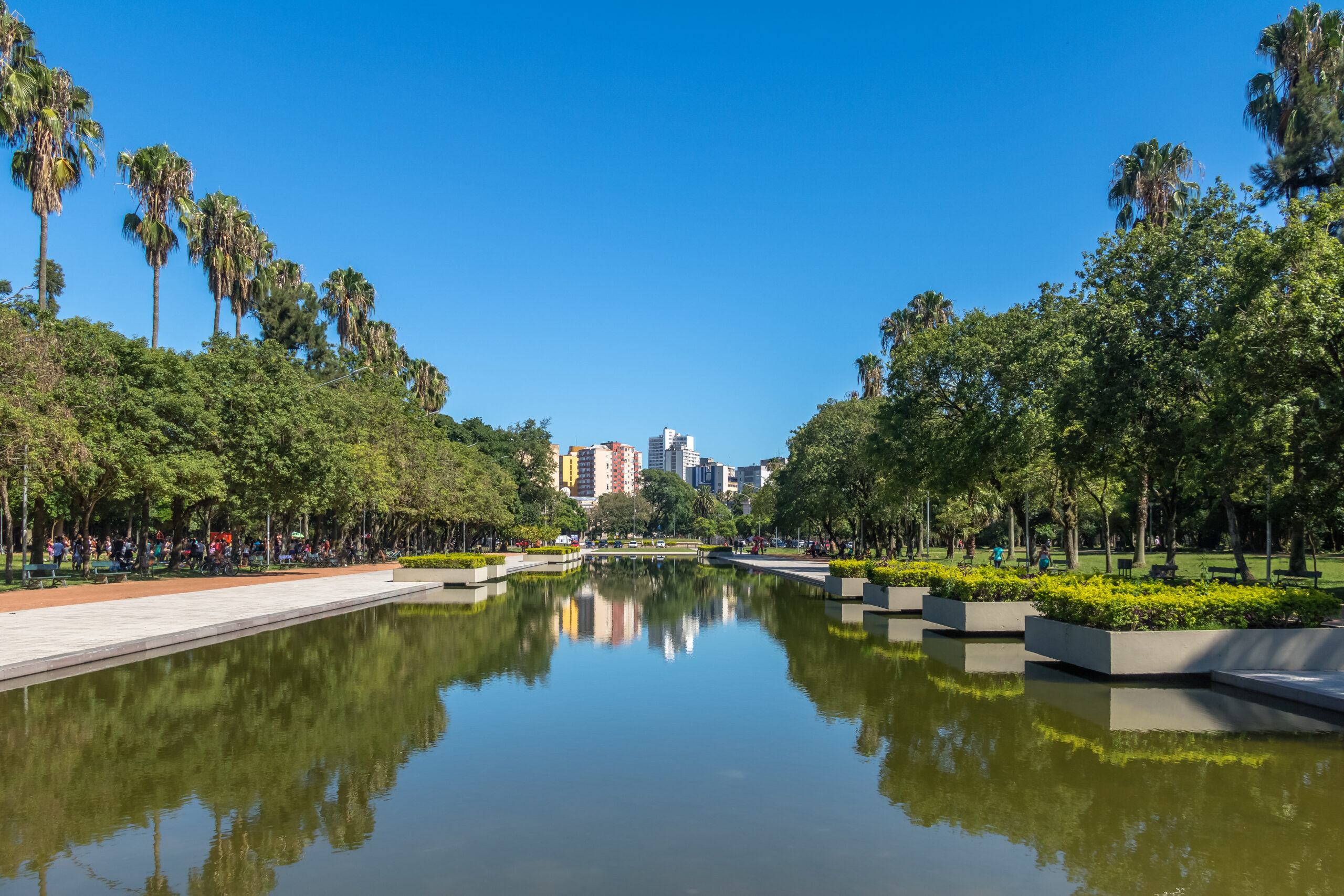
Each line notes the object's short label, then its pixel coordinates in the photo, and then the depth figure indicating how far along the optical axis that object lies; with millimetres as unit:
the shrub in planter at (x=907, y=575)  21875
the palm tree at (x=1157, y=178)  33469
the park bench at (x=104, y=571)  30656
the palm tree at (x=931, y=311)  53281
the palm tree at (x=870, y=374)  61625
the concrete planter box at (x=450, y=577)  33406
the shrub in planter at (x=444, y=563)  33656
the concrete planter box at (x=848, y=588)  27172
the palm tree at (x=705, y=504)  138875
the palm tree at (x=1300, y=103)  24922
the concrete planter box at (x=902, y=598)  22188
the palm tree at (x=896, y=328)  54750
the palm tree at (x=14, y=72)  24656
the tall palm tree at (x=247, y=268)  40469
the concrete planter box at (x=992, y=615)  17302
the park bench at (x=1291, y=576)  24734
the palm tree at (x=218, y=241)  39344
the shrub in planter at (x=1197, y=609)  12734
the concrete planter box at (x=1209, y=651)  12484
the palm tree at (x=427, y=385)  68562
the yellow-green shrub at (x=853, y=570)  27594
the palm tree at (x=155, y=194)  34875
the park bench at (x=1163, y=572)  24281
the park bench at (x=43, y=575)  27797
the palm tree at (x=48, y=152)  27969
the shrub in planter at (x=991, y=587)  17344
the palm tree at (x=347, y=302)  57000
